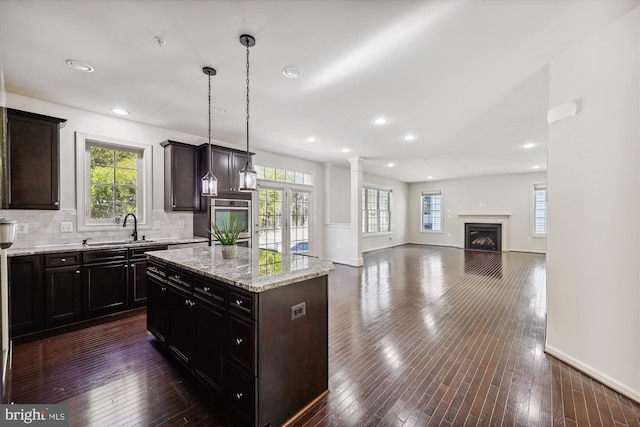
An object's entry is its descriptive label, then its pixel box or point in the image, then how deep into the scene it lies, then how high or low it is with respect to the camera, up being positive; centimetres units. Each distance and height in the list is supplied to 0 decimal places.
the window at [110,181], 370 +44
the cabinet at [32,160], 300 +59
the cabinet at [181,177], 428 +56
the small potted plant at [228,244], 236 -30
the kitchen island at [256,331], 156 -80
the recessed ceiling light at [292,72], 257 +139
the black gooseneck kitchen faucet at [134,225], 394 -22
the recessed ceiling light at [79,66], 251 +141
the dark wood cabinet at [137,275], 359 -89
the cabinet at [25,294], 279 -91
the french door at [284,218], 599 -17
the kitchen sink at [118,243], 352 -44
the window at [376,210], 927 +3
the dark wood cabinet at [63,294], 303 -99
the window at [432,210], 1084 +4
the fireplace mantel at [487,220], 915 -31
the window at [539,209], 860 +7
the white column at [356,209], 667 +5
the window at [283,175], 601 +87
